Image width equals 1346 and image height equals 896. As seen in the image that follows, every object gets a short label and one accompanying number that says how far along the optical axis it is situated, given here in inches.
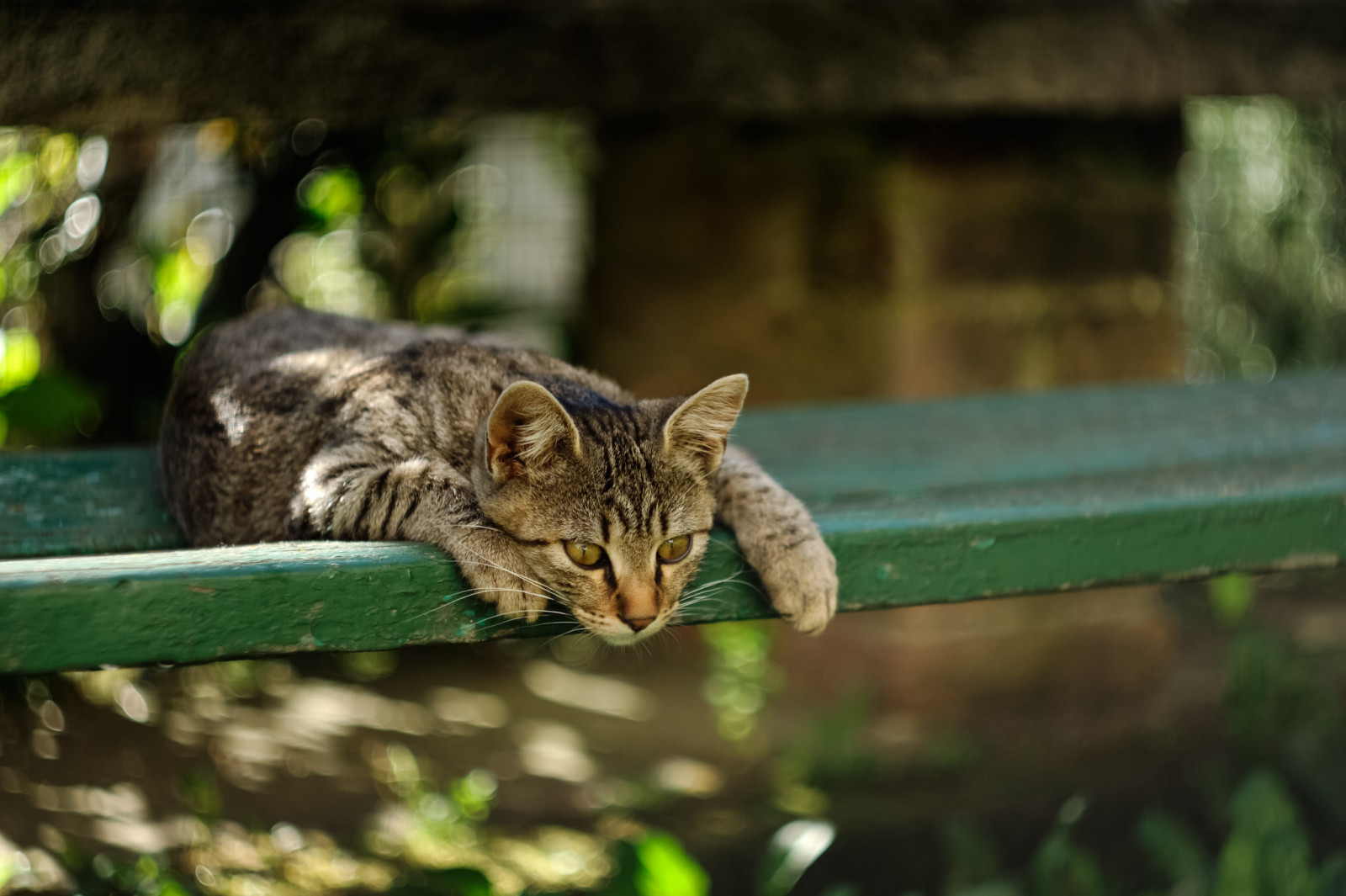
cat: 71.4
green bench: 57.6
